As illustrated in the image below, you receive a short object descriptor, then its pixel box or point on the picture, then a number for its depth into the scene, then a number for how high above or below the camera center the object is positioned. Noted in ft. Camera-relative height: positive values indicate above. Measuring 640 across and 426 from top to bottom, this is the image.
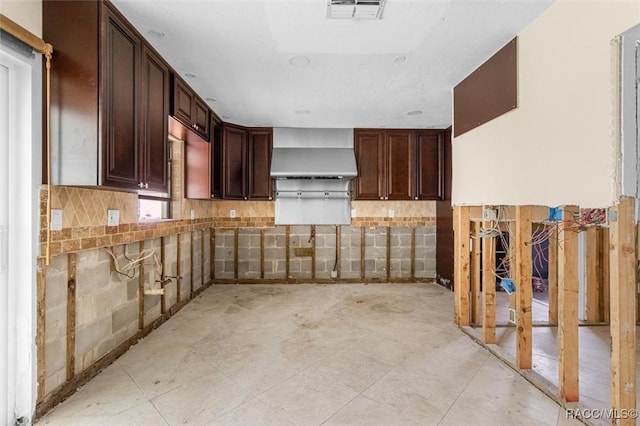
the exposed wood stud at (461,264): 9.18 -1.64
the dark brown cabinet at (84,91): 5.32 +2.28
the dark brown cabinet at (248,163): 13.41 +2.40
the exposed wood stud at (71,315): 5.93 -2.10
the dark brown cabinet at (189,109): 8.33 +3.39
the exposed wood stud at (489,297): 8.14 -2.41
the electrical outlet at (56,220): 5.42 -0.13
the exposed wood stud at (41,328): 5.25 -2.11
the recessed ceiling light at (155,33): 6.41 +4.04
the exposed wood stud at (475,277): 9.17 -2.19
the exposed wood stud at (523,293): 6.79 -1.88
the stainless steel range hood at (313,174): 13.47 +1.80
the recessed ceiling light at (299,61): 7.42 +3.98
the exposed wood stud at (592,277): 9.95 -2.23
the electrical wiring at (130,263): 7.33 -1.37
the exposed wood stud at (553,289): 9.55 -2.58
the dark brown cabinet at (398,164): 14.12 +2.41
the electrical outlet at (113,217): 7.10 -0.10
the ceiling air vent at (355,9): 5.36 +3.91
